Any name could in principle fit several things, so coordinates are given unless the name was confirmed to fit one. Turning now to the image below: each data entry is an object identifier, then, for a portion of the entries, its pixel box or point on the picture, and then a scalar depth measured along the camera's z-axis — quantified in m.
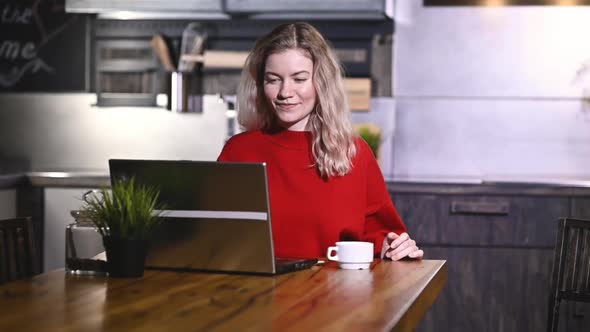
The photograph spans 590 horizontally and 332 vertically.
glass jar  2.17
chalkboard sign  4.99
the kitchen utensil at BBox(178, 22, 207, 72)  4.80
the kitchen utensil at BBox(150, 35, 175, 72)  4.81
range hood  4.42
